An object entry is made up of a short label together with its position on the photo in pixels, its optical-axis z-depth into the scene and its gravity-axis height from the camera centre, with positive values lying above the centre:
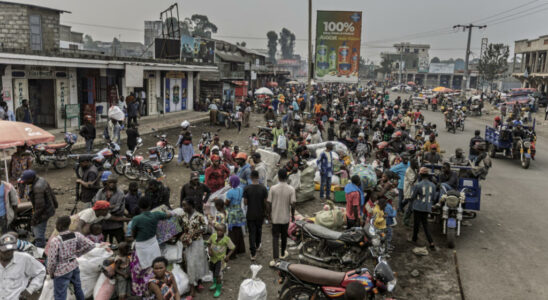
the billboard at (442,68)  90.74 +6.07
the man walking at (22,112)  13.85 -1.06
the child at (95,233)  5.67 -2.04
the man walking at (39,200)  6.21 -1.79
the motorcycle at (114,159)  10.61 -2.14
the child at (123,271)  5.26 -2.36
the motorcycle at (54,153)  11.79 -2.05
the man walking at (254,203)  6.73 -1.84
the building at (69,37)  38.71 +4.89
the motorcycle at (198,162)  12.67 -2.29
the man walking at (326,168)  10.00 -1.87
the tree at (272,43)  133.75 +15.17
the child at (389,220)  7.29 -2.27
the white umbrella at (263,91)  30.00 -0.11
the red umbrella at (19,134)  7.68 -1.02
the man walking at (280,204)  6.66 -1.84
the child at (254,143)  15.27 -2.00
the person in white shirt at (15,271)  4.58 -2.15
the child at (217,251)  6.01 -2.37
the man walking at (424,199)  7.59 -1.90
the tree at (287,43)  157.38 +18.13
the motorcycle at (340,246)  6.34 -2.39
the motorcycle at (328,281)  5.07 -2.34
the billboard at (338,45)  21.50 +2.49
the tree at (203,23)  100.90 +15.70
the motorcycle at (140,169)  11.38 -2.31
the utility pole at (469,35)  42.20 +6.34
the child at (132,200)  6.42 -1.81
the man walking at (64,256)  4.80 -2.04
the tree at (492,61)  50.22 +4.53
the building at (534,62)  41.12 +3.98
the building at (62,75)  15.17 +0.37
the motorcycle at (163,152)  12.67 -2.09
